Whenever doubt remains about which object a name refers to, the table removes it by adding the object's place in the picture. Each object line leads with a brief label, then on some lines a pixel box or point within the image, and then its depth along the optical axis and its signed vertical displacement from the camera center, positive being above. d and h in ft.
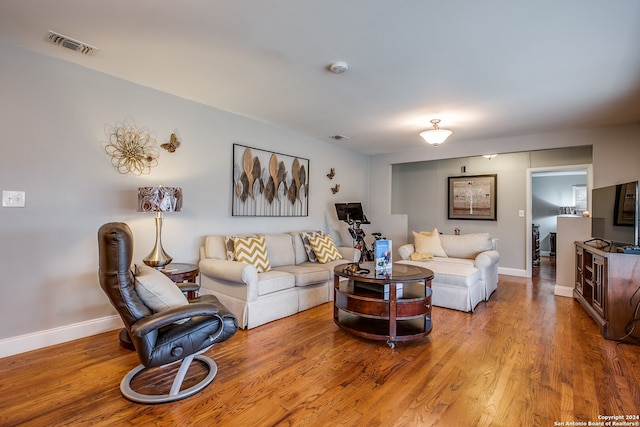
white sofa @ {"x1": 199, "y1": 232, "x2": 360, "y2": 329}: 10.03 -2.36
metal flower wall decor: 9.78 +2.05
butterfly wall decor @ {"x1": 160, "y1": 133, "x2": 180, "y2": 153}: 10.93 +2.44
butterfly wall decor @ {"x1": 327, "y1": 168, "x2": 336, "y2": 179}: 18.08 +2.45
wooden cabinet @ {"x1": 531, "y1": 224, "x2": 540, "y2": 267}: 22.09 -2.19
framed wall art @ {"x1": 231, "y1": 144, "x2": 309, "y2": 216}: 13.30 +1.46
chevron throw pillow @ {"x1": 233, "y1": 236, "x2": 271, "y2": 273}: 11.37 -1.38
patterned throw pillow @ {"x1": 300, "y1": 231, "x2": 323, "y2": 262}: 14.24 -1.48
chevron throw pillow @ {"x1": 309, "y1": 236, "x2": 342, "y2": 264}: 14.19 -1.53
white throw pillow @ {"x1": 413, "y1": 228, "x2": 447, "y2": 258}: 15.57 -1.39
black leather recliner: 5.64 -1.98
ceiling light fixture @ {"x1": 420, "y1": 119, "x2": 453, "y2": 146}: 12.81 +3.36
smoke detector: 8.47 +4.09
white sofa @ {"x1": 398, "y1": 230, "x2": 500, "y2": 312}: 11.98 -2.12
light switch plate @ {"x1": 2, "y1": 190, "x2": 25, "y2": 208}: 7.99 +0.33
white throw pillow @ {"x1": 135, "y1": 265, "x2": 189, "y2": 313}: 6.08 -1.54
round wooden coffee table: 8.84 -2.58
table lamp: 9.18 +0.27
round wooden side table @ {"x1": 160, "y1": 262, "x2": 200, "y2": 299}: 9.06 -1.73
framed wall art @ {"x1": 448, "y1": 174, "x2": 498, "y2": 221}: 19.65 +1.32
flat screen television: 9.89 +0.15
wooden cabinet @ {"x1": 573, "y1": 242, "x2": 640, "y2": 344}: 9.12 -2.30
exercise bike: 16.19 +0.10
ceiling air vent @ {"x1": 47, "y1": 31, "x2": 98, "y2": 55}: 7.52 +4.22
